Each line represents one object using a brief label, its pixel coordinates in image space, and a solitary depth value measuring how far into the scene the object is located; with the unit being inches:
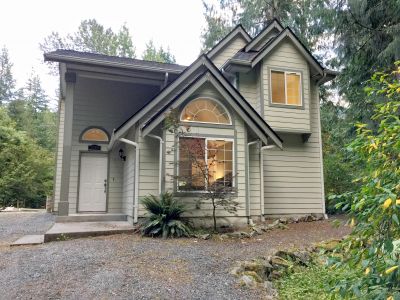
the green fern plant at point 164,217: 273.0
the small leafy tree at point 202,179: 297.1
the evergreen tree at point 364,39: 372.4
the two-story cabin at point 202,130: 314.0
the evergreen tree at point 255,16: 645.3
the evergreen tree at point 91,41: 1067.9
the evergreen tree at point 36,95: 1489.8
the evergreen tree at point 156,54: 1284.4
